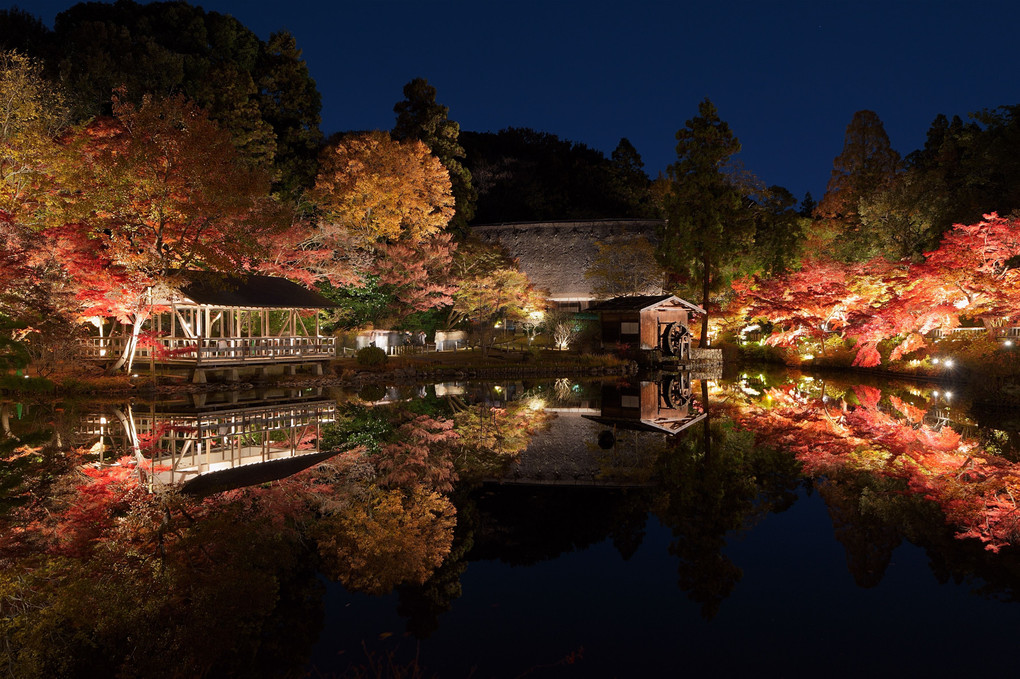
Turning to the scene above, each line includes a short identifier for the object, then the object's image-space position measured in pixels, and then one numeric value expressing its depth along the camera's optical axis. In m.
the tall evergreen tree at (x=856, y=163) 32.72
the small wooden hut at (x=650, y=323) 28.83
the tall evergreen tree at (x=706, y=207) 29.02
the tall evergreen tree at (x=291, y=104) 29.86
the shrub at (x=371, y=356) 22.61
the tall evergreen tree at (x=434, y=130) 31.17
